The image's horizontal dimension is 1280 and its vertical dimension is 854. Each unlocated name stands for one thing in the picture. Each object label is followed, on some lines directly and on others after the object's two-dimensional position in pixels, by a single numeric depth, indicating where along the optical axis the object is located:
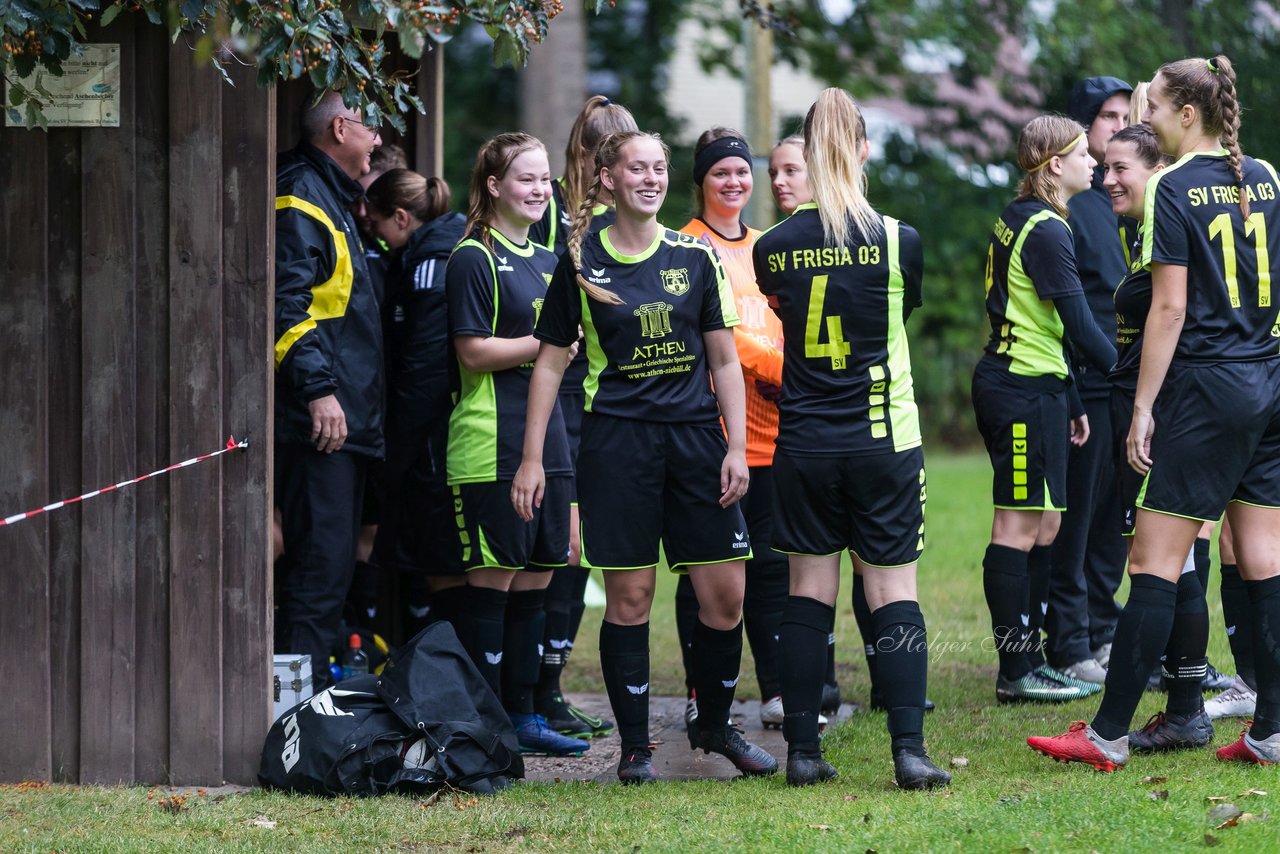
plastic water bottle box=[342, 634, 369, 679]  13.21
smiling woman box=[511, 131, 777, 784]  10.16
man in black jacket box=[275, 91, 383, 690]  11.23
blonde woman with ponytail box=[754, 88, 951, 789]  9.78
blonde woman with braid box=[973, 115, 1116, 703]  12.12
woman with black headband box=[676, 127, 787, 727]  12.06
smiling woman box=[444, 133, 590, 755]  11.51
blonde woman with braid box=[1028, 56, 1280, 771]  9.78
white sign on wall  10.37
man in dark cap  13.30
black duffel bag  10.17
